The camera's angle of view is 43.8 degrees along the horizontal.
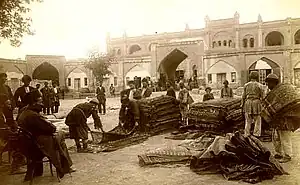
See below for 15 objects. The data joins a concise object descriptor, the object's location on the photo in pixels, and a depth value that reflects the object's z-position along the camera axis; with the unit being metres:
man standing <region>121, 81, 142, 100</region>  6.02
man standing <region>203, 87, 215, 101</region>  6.48
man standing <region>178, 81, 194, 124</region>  6.73
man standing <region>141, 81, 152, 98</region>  6.64
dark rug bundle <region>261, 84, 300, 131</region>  3.52
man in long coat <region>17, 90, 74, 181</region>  3.12
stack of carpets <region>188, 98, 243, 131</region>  5.32
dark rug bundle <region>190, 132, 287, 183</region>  3.04
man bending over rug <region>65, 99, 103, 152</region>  4.43
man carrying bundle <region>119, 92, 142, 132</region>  5.59
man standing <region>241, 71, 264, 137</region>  4.61
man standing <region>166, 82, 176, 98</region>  6.77
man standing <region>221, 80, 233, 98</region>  6.39
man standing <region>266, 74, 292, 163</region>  3.66
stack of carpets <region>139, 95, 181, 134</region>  5.86
